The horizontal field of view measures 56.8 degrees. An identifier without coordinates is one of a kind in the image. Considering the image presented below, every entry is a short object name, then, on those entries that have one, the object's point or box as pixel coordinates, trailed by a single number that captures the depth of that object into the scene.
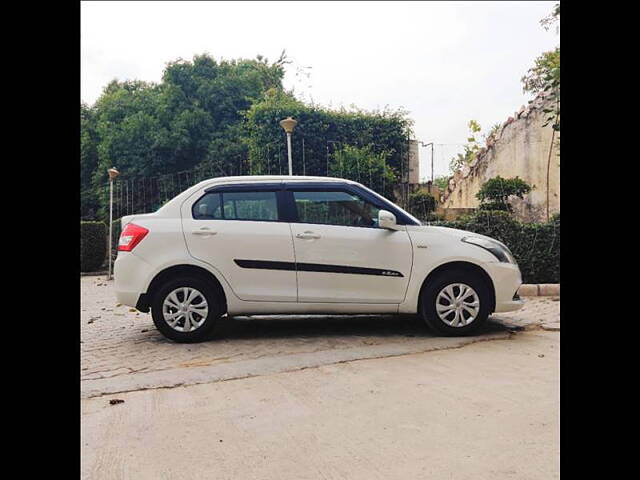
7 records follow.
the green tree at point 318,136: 15.34
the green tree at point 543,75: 10.17
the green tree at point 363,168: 14.32
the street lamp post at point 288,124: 11.55
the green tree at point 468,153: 16.74
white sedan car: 5.94
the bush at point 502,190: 13.70
